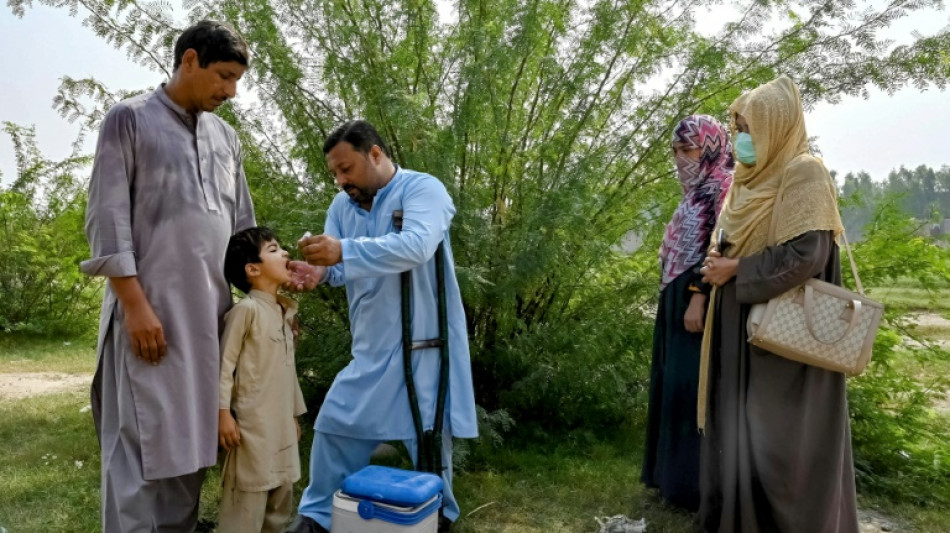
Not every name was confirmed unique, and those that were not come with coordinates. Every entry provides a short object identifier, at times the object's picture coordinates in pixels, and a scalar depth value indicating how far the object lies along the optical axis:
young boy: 2.68
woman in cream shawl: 2.72
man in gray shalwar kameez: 2.39
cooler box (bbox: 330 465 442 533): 2.49
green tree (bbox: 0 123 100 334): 9.41
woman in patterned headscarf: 3.51
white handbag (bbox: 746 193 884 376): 2.60
